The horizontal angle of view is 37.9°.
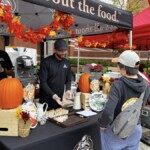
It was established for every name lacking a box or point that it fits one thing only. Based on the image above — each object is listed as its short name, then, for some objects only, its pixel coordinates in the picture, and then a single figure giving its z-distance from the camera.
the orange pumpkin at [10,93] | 2.10
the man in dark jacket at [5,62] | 4.00
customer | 1.91
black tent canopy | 2.74
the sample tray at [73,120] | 2.23
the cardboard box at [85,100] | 2.92
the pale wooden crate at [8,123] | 1.96
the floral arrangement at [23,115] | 1.89
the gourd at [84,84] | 3.08
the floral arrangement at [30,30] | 2.56
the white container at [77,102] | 2.88
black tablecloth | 1.83
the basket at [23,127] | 1.92
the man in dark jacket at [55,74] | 2.98
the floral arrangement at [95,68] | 3.77
